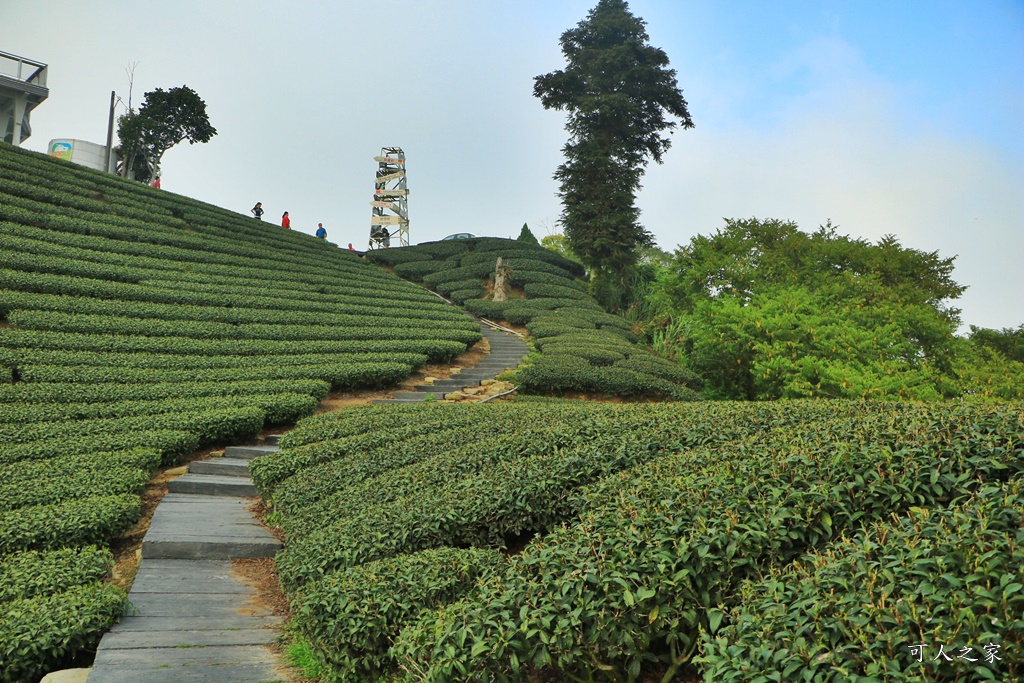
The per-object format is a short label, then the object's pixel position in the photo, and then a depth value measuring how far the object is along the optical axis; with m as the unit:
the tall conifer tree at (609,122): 27.42
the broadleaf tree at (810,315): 13.99
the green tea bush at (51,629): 4.57
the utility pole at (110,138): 34.85
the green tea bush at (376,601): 4.19
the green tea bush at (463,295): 26.97
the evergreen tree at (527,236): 37.41
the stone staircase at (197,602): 4.32
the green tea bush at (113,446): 8.69
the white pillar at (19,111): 26.92
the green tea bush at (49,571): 5.34
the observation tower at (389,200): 38.09
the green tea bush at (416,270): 30.30
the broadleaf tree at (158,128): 34.25
